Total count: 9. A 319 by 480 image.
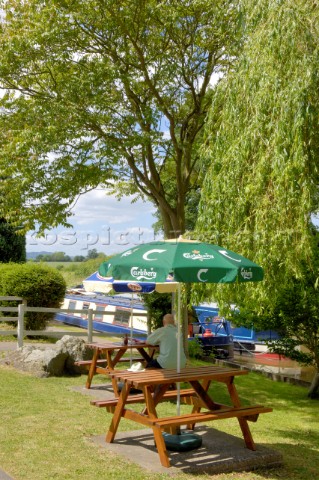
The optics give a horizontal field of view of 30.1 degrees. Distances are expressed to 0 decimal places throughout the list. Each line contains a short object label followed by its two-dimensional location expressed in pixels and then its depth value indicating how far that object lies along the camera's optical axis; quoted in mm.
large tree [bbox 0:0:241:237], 15094
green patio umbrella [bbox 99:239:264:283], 6742
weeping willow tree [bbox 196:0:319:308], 9102
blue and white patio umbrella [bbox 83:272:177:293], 11196
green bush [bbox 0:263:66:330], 19688
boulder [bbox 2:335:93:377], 13117
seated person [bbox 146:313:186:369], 8711
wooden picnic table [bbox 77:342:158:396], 12078
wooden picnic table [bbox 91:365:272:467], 6831
